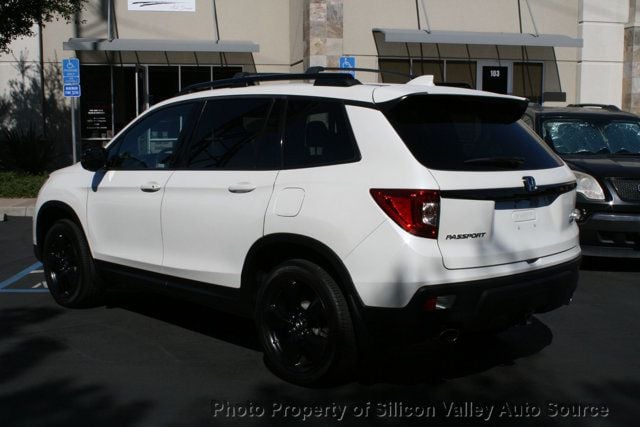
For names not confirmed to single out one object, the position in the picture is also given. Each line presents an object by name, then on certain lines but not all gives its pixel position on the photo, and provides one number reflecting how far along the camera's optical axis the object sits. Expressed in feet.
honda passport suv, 12.70
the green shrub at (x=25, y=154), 56.70
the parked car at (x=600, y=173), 24.16
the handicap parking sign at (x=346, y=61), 45.98
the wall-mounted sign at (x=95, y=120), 63.41
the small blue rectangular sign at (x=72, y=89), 46.39
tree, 46.85
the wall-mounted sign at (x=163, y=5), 62.75
